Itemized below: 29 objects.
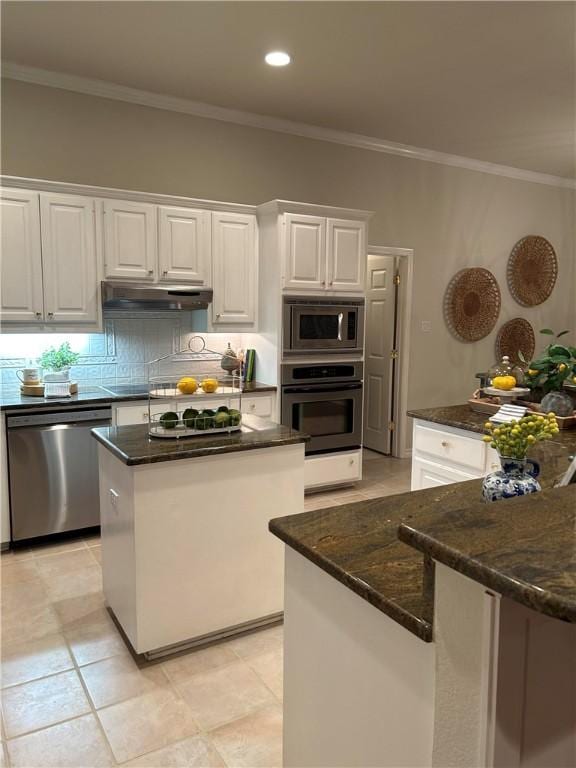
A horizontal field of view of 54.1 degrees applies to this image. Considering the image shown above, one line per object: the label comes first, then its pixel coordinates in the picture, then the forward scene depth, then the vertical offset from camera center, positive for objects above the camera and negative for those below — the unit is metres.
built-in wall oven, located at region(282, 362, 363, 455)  4.41 -0.54
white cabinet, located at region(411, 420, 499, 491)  2.67 -0.59
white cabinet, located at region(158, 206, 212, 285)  4.07 +0.66
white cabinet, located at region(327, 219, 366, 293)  4.48 +0.65
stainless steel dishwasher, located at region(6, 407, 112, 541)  3.45 -0.86
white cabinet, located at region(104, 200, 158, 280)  3.88 +0.65
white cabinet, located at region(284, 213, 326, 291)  4.29 +0.64
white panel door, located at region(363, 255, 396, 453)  5.77 -0.15
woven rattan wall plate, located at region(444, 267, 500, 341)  5.91 +0.36
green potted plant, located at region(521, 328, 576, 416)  2.76 -0.19
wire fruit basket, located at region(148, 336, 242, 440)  2.53 -0.38
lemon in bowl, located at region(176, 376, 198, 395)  2.54 -0.23
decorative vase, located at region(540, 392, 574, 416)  2.75 -0.32
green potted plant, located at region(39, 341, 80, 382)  3.90 -0.19
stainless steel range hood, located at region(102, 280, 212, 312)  3.85 +0.26
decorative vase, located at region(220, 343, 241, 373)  4.53 -0.22
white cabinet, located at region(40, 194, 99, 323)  3.68 +0.50
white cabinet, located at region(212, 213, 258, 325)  4.32 +0.52
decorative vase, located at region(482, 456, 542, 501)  1.47 -0.38
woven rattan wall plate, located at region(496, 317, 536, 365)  6.31 -0.03
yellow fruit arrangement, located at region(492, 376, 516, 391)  3.01 -0.24
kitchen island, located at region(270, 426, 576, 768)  0.91 -0.59
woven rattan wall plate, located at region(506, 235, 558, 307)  6.31 +0.76
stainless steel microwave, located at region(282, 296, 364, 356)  4.36 +0.08
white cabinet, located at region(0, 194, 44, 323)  3.54 +0.48
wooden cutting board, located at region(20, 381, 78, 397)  3.69 -0.37
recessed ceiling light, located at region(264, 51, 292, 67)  3.52 +1.75
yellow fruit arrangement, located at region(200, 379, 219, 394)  2.61 -0.24
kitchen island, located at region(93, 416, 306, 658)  2.34 -0.84
